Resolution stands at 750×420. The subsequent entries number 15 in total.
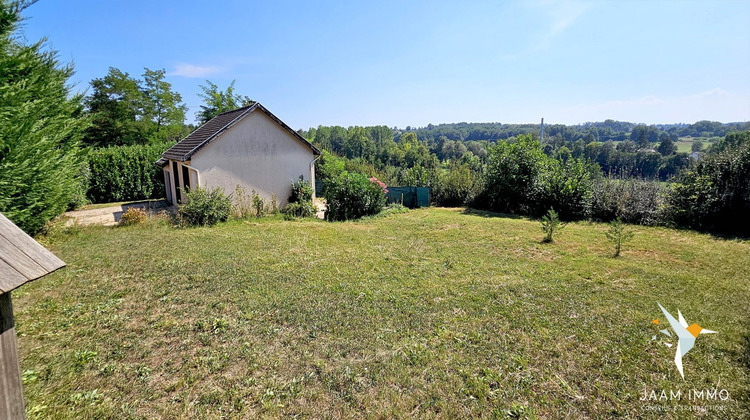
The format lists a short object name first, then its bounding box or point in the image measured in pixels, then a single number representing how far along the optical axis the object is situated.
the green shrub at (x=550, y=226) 9.16
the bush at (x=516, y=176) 14.59
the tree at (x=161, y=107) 27.94
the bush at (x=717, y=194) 10.09
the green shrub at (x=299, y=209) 13.54
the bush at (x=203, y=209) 10.91
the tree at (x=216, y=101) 26.52
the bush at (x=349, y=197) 13.60
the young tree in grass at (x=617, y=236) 7.84
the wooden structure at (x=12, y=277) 1.15
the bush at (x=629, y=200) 11.77
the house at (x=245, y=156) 12.26
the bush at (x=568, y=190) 13.03
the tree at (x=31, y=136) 6.70
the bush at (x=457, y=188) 17.03
